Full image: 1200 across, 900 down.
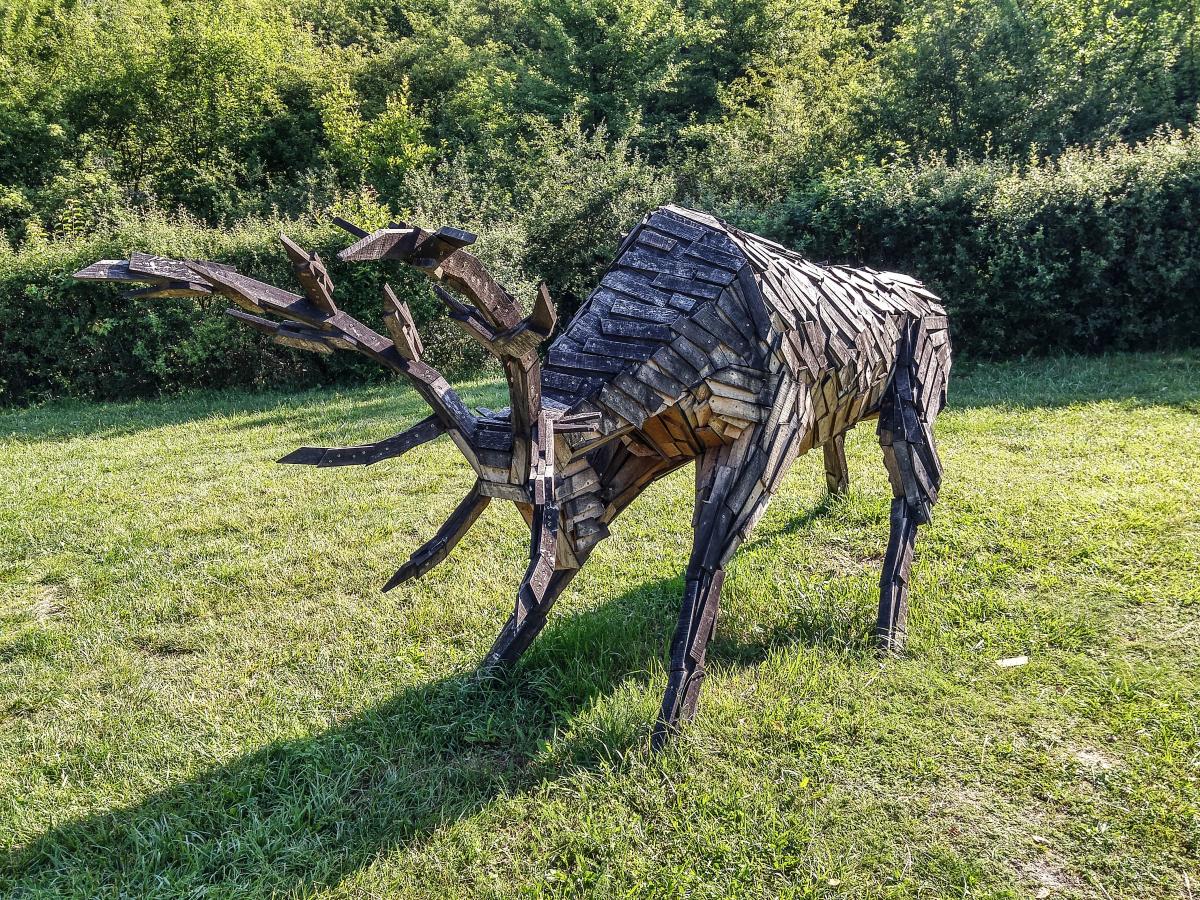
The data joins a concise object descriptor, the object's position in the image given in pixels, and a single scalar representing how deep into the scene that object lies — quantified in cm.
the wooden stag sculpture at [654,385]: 219
